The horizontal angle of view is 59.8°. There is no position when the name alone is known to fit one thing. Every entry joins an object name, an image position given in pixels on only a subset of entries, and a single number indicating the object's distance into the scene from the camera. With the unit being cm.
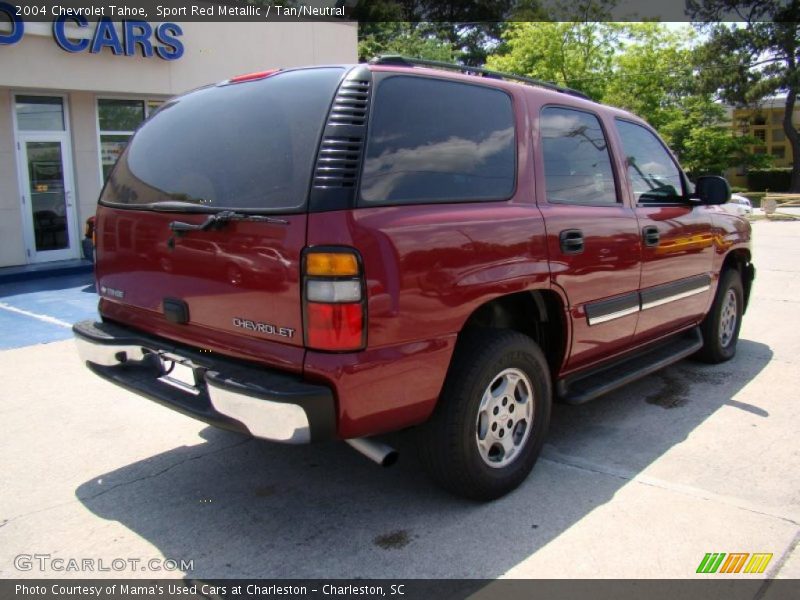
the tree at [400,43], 3008
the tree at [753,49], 3903
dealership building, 1059
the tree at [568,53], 3039
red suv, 272
